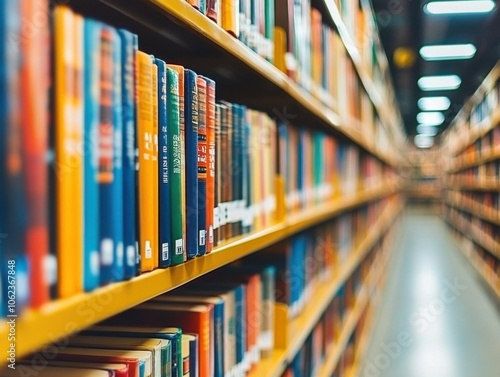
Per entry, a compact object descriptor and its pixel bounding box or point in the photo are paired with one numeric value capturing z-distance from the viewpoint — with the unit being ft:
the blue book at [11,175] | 1.83
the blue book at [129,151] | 2.45
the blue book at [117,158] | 2.37
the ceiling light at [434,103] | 39.40
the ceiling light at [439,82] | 31.65
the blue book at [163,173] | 2.88
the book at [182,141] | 3.13
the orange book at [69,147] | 2.07
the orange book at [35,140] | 1.90
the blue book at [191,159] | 3.24
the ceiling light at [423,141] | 66.08
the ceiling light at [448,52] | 24.91
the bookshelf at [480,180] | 19.53
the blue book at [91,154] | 2.20
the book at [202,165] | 3.41
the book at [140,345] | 3.22
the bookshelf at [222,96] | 2.12
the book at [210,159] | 3.55
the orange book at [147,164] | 2.66
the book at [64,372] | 2.75
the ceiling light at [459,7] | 18.86
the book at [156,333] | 3.45
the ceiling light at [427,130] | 56.75
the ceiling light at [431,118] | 47.25
